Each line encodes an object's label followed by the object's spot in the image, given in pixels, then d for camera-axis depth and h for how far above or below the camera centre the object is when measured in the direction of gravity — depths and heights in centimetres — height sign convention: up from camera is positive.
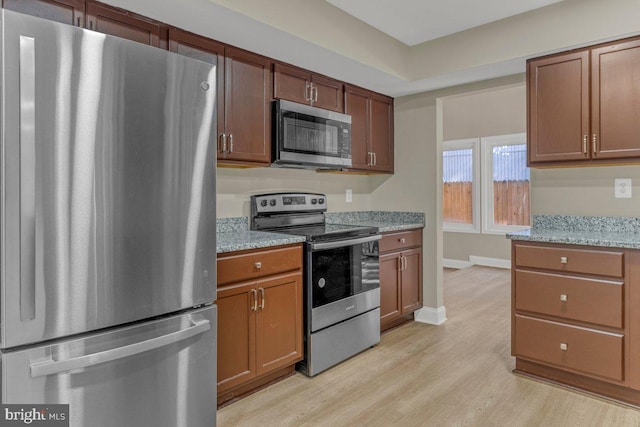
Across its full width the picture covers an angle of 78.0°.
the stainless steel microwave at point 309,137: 278 +57
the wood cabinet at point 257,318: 217 -62
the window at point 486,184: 609 +44
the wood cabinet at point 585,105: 245 +70
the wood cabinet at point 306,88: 284 +96
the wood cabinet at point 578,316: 224 -64
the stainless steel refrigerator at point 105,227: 121 -5
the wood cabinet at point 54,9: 173 +92
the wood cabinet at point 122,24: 194 +97
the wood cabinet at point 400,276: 331 -57
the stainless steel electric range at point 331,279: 260 -47
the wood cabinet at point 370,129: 347 +77
